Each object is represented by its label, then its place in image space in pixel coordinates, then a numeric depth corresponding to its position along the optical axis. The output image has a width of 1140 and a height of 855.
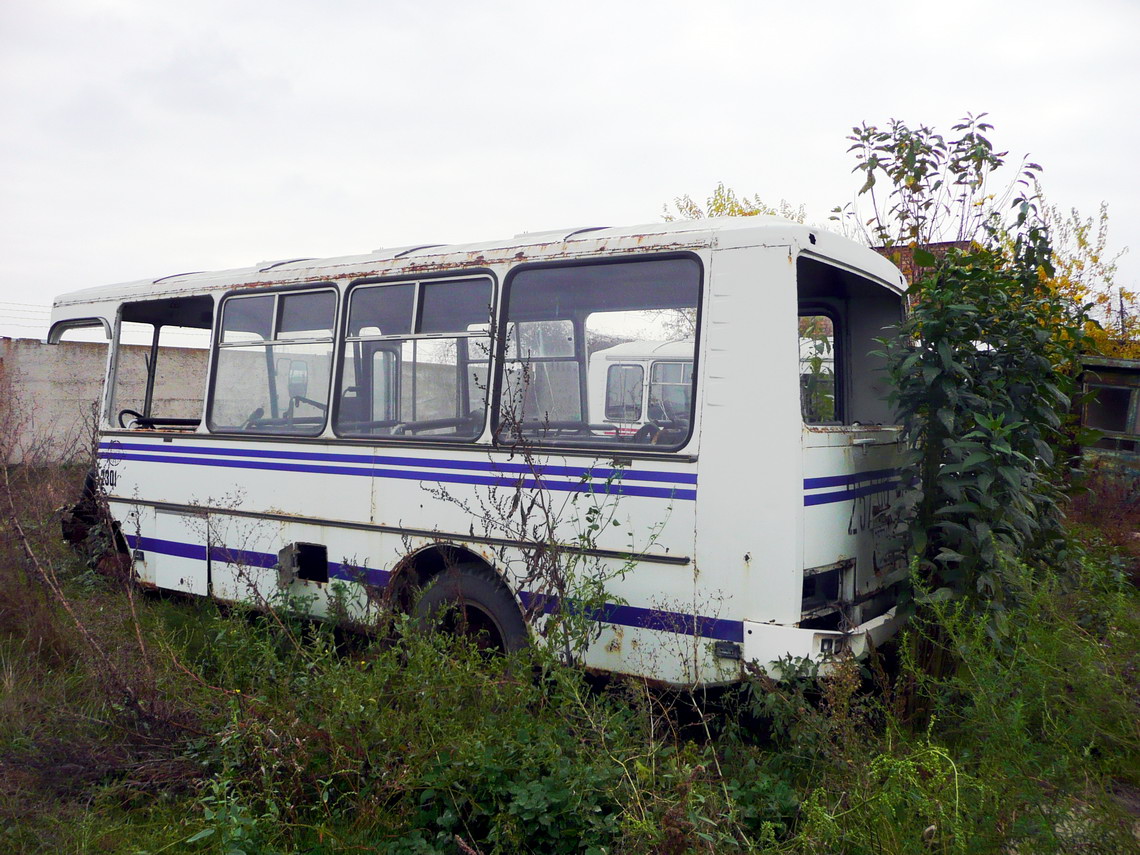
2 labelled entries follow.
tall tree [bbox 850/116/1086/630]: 4.29
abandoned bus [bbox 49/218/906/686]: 4.08
